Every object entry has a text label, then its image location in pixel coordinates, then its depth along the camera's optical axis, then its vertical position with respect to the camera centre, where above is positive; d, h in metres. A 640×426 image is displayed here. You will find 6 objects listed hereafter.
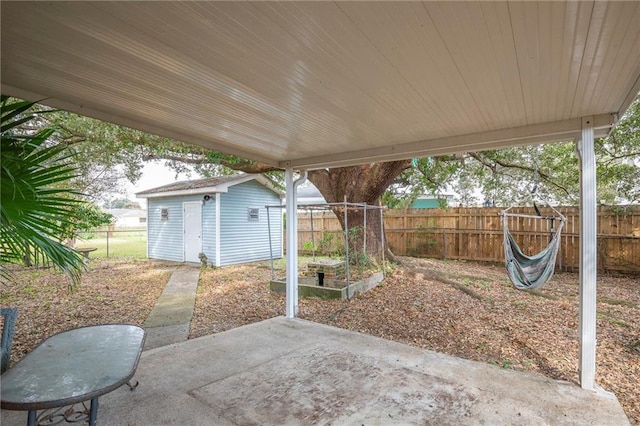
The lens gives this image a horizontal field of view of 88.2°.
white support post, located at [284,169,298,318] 4.64 -0.51
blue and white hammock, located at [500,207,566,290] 4.39 -0.77
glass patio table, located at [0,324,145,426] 1.46 -0.83
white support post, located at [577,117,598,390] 2.63 -0.41
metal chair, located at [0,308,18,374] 1.78 -0.69
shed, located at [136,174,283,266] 9.24 -0.22
